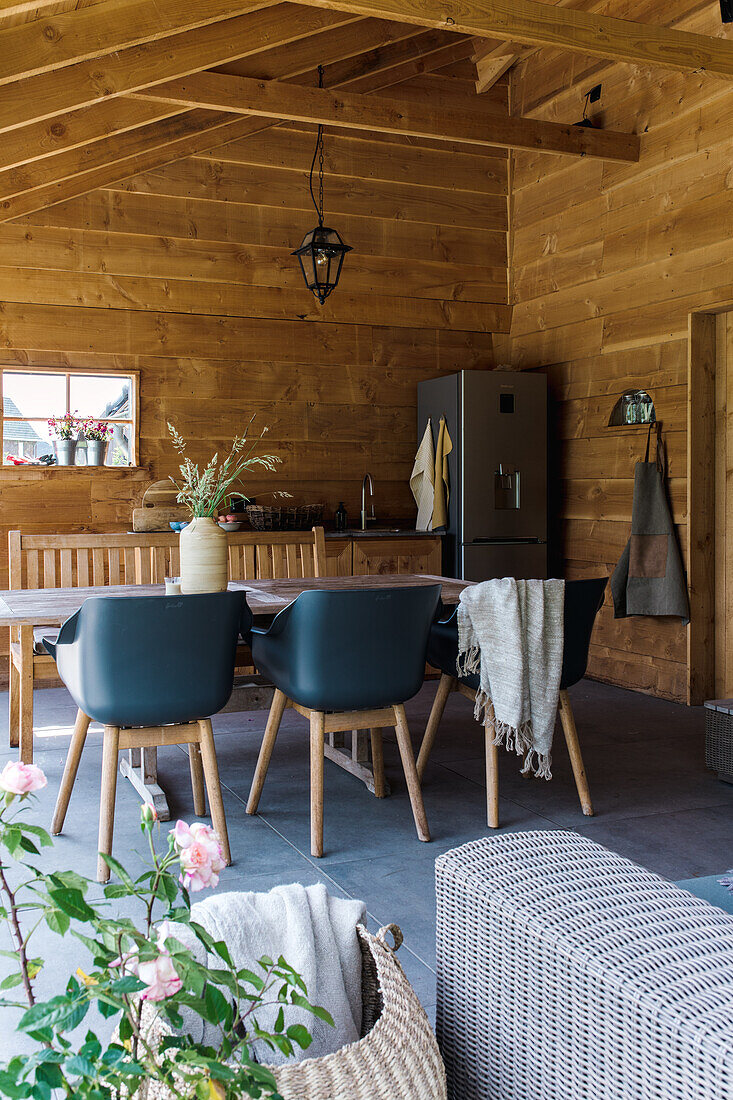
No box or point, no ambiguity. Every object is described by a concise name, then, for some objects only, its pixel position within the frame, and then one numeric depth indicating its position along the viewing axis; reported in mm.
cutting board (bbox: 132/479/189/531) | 5559
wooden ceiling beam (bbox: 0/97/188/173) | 4289
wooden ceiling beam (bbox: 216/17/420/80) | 5250
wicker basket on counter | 5621
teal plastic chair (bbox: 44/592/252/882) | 2689
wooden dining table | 2982
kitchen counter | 5512
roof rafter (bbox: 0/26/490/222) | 5258
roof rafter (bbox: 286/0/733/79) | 3119
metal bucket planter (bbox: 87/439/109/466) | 5547
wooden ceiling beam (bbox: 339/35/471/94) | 5988
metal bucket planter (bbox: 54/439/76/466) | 5488
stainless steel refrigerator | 5668
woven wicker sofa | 1083
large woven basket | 1088
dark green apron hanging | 4902
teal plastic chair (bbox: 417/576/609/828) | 3146
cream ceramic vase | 3291
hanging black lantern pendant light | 5020
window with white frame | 5512
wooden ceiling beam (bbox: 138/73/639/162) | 4180
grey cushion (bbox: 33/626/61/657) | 3212
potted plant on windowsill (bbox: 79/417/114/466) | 5551
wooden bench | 4047
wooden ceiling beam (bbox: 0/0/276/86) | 3143
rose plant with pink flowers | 896
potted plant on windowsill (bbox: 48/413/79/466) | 5496
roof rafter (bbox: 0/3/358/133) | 3691
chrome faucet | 6125
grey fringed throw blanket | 3072
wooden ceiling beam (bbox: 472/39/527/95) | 5926
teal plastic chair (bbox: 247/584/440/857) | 2895
